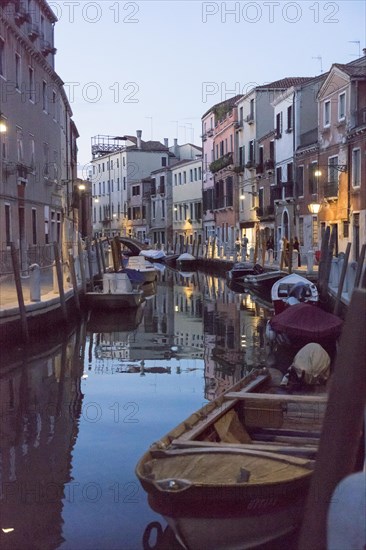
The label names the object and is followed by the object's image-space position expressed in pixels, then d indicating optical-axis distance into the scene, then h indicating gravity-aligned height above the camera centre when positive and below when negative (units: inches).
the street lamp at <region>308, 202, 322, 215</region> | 915.0 +30.3
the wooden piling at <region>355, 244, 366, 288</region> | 564.7 -28.8
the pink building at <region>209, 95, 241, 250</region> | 1733.5 +145.7
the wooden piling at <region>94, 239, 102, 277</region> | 952.3 -28.6
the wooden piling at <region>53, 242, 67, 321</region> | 568.4 -33.4
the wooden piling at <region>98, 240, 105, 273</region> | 989.1 -26.3
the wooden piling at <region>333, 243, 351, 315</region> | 589.6 -46.9
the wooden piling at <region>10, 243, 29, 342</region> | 459.0 -38.1
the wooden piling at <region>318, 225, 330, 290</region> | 734.5 -24.9
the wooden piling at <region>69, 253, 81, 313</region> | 662.5 -40.9
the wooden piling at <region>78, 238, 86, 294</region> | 726.5 -33.6
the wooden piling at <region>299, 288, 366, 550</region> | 127.0 -34.1
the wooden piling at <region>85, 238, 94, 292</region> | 805.2 -44.1
